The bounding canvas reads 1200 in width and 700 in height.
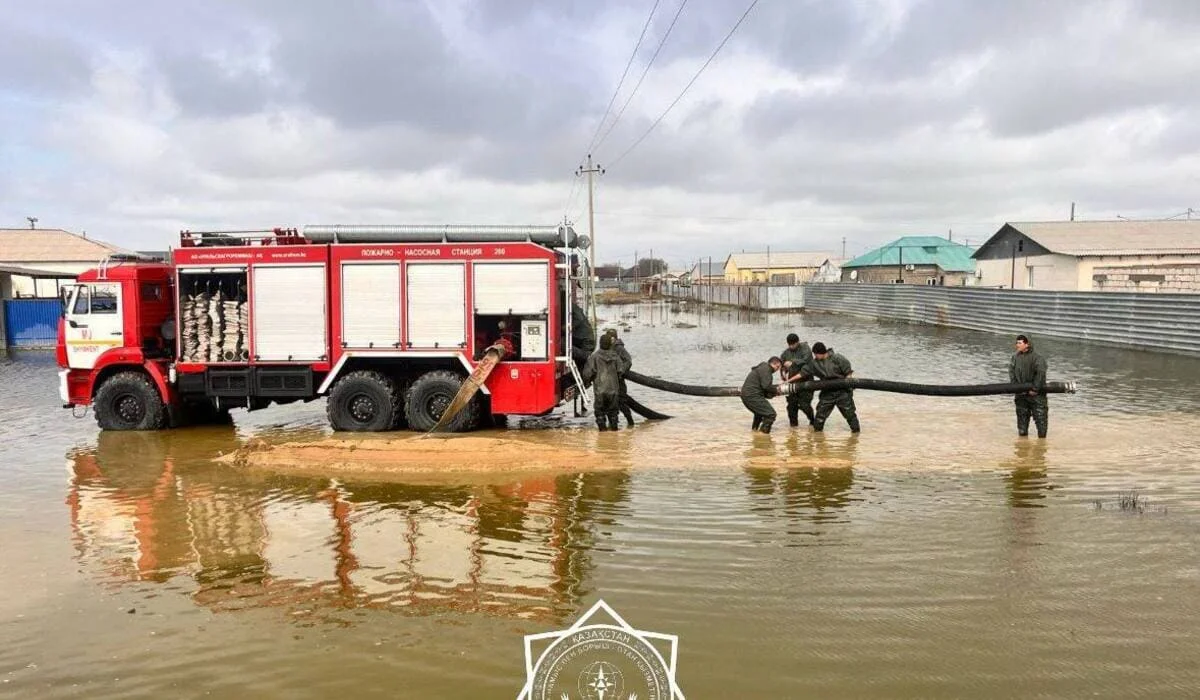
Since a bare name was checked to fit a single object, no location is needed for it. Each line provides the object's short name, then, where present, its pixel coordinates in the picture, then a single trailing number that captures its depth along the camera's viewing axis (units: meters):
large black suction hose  11.84
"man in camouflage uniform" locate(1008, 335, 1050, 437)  11.31
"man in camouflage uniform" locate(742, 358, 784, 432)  12.27
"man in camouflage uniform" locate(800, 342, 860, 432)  12.12
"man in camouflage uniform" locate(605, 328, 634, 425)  12.61
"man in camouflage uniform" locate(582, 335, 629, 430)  12.49
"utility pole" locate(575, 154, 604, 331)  38.41
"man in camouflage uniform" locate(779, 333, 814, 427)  12.50
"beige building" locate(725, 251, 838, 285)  117.88
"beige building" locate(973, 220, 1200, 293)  40.97
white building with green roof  76.38
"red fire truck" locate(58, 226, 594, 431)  12.60
